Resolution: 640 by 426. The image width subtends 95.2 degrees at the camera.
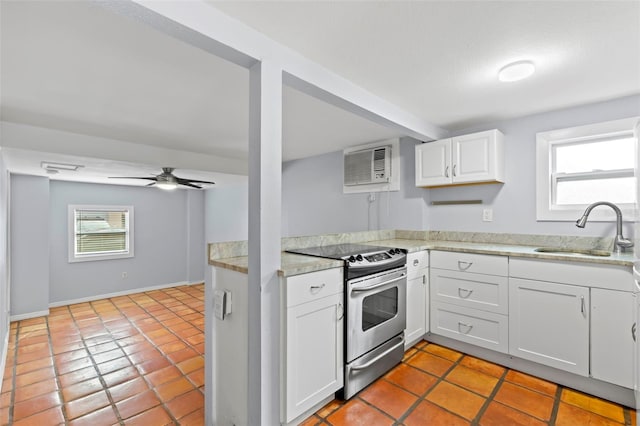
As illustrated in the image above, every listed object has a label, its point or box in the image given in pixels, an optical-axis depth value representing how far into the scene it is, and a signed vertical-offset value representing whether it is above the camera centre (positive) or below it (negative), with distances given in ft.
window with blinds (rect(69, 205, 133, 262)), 15.69 -1.01
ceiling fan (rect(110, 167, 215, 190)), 12.36 +1.47
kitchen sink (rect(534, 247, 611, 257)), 7.59 -1.09
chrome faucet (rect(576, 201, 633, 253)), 7.16 -0.33
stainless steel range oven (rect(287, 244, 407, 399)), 6.30 -2.32
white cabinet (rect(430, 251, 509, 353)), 7.68 -2.42
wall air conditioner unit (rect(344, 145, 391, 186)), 11.91 +2.00
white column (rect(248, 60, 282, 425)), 4.83 -0.52
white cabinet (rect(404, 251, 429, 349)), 8.34 -2.52
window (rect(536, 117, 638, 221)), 7.72 +1.19
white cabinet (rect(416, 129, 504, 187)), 9.07 +1.71
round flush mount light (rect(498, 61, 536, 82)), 5.96 +2.95
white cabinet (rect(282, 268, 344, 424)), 5.16 -2.44
